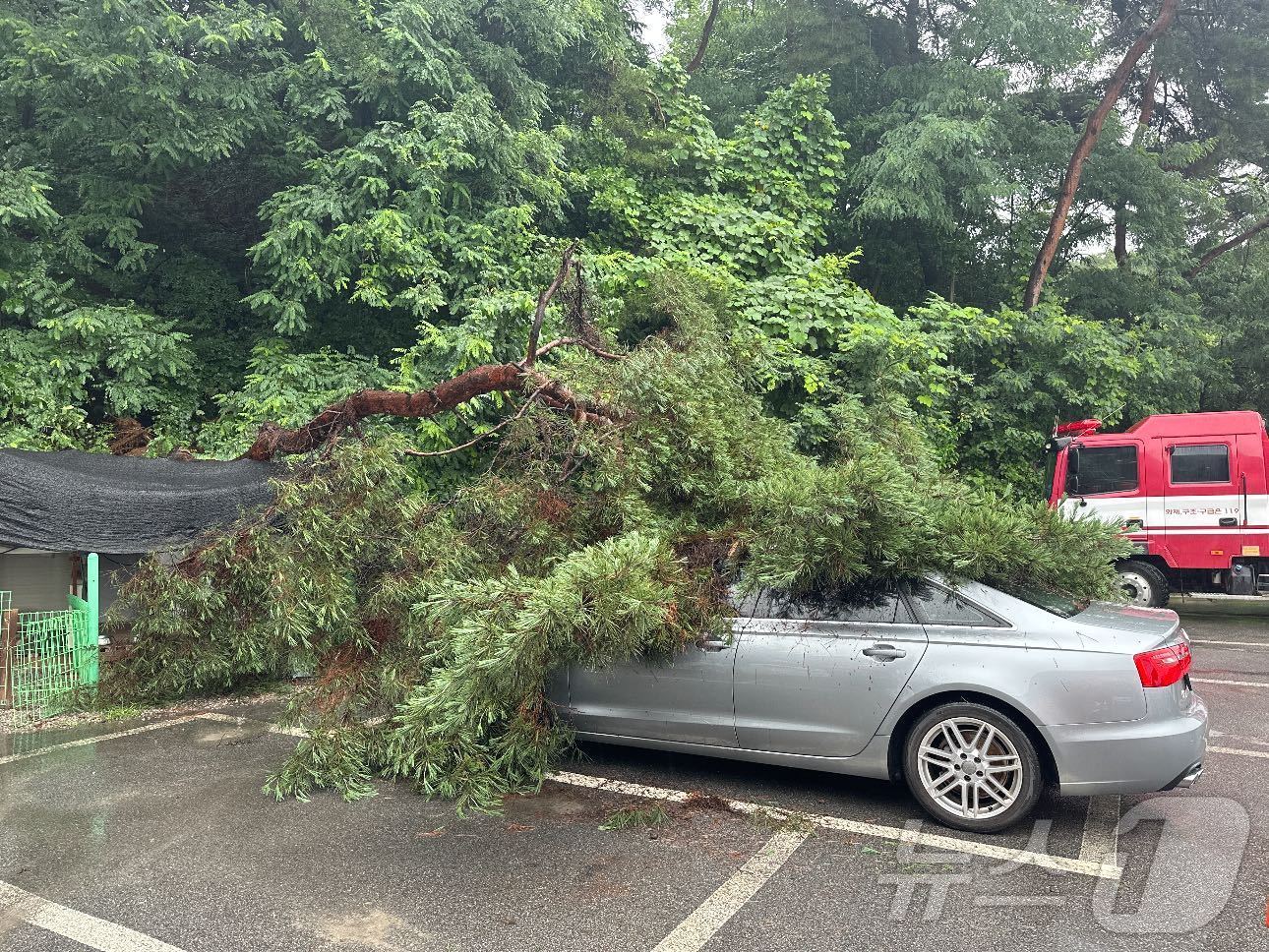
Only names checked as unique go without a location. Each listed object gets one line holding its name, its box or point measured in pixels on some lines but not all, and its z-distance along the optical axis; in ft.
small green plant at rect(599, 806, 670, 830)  14.61
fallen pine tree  15.23
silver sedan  13.50
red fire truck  35.12
